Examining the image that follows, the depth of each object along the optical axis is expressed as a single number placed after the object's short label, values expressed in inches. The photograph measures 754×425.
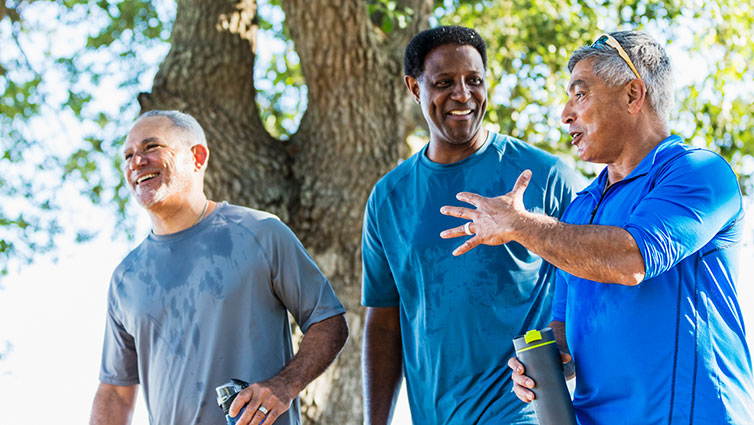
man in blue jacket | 78.1
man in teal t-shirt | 117.0
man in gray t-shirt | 122.1
